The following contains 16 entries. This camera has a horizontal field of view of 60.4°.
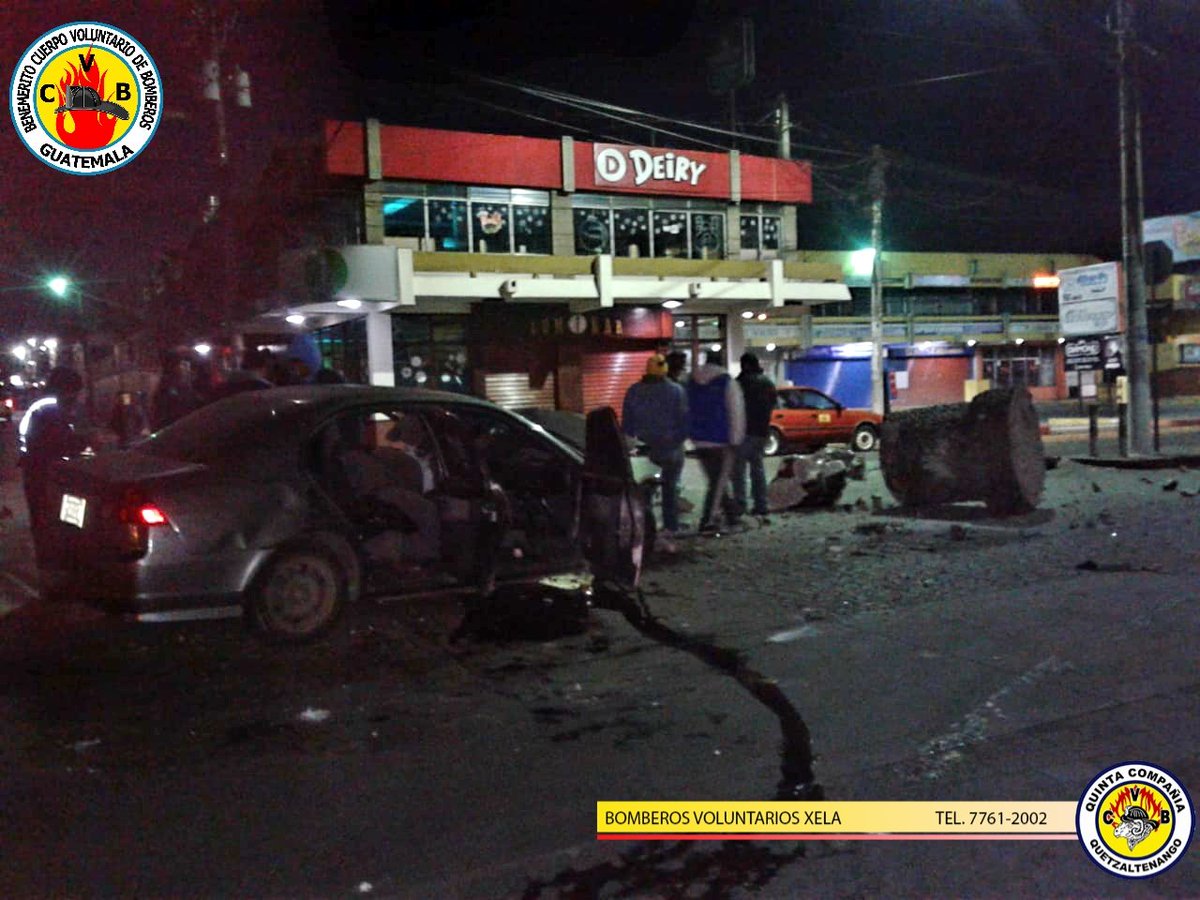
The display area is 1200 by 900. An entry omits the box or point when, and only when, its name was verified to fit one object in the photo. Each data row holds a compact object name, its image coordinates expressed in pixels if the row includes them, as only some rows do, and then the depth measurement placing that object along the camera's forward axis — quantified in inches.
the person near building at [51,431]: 302.8
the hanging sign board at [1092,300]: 594.9
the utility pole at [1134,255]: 589.0
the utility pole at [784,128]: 1021.2
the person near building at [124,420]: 460.4
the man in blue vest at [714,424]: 367.2
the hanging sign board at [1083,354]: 608.7
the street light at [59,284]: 901.2
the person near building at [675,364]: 375.7
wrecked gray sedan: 209.2
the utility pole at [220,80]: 522.3
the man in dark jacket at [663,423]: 354.9
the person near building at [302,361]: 373.1
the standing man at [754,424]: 394.3
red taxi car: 824.9
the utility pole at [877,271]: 1054.4
